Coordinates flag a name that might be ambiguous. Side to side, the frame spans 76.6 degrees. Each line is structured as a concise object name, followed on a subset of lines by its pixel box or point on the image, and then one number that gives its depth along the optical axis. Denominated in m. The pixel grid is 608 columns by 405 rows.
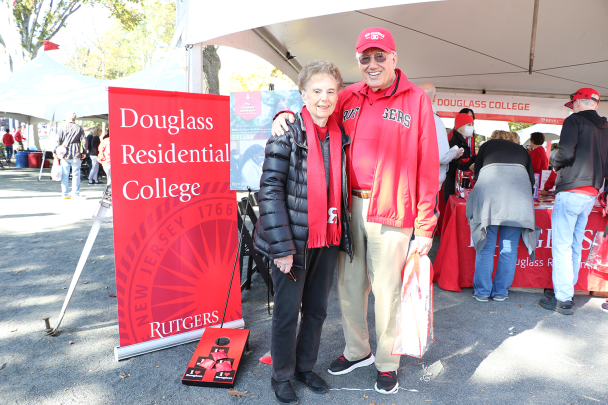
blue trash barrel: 15.65
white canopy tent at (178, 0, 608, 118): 4.93
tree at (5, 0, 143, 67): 14.54
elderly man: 1.98
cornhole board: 2.22
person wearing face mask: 4.26
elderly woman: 1.87
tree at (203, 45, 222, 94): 8.30
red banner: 2.39
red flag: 13.33
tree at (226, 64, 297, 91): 17.41
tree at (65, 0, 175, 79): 32.25
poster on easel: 2.81
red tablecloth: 3.78
